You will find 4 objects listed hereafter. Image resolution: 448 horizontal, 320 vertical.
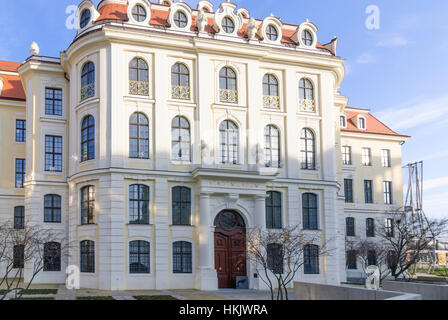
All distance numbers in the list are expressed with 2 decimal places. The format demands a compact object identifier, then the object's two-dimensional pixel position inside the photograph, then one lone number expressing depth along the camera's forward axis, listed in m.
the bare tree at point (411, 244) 31.82
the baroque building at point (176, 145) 33.25
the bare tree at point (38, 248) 29.97
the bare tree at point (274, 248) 27.31
